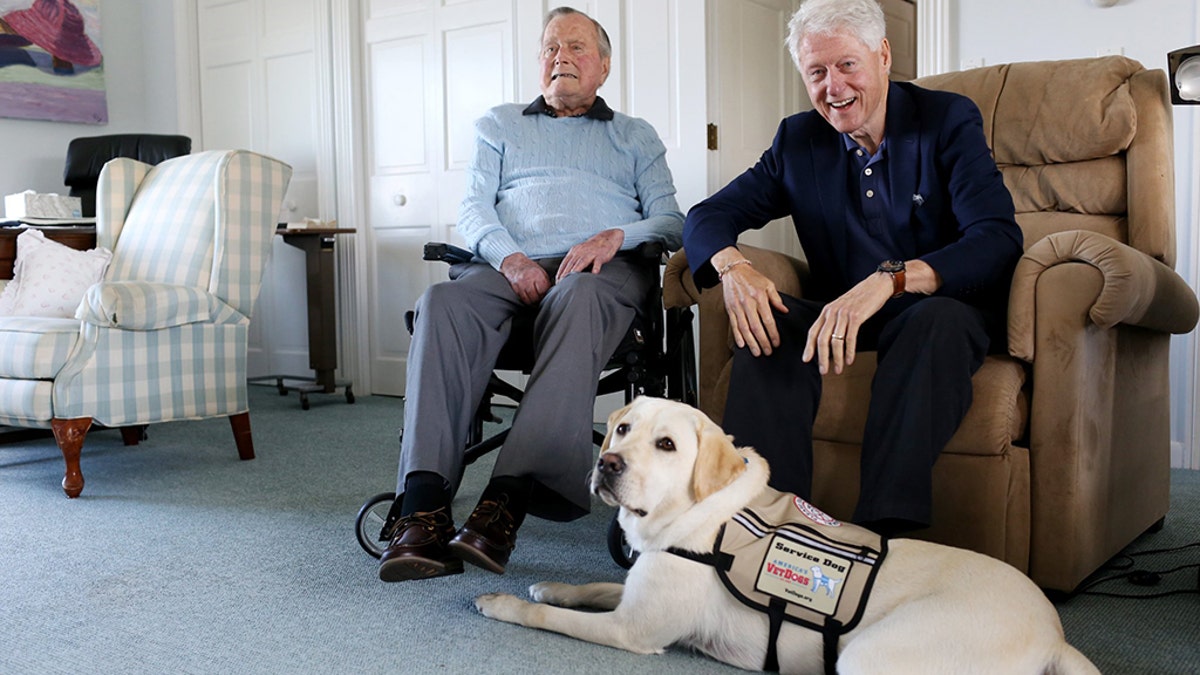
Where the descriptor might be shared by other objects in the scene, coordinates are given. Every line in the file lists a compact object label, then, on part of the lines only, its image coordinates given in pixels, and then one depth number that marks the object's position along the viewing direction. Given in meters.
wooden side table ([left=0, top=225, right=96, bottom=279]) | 3.12
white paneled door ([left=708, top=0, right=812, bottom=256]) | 3.52
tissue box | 3.62
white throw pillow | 2.92
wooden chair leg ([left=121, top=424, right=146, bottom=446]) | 3.25
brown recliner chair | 1.58
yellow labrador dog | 1.11
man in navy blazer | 1.53
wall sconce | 1.62
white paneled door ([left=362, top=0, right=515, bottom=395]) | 3.98
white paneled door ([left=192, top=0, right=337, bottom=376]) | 4.48
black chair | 4.14
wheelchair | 2.00
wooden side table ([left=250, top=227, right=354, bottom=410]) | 4.20
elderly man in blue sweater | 1.67
